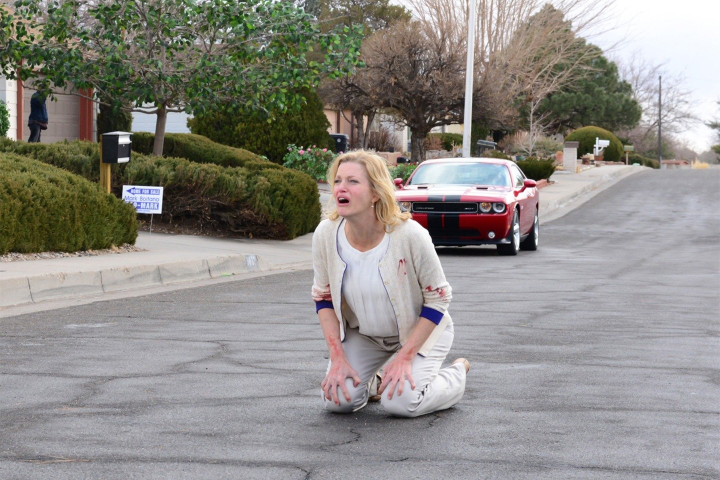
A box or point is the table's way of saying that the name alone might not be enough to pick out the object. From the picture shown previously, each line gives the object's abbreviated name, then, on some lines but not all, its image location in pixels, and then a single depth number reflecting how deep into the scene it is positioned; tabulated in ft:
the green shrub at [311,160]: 94.53
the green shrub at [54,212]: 40.60
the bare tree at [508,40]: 119.44
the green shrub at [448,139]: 181.16
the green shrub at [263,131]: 98.73
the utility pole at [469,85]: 95.66
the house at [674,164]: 303.56
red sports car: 54.85
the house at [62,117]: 85.10
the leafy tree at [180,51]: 63.72
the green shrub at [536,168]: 123.95
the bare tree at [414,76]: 112.78
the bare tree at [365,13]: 181.72
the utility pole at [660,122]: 302.25
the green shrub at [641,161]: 242.64
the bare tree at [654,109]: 327.47
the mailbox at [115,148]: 49.32
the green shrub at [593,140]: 195.83
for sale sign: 51.55
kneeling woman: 17.97
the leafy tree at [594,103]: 202.80
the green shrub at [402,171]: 98.73
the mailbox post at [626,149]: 217.36
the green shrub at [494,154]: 126.41
